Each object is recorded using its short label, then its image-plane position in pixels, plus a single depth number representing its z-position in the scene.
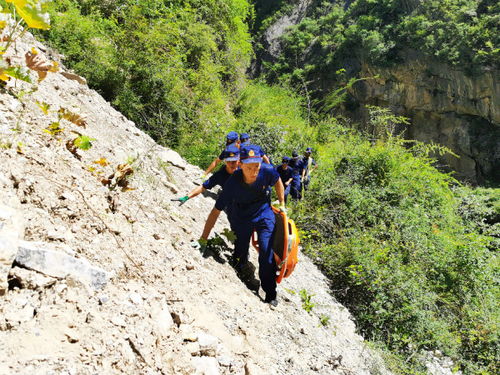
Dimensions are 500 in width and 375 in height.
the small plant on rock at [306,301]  3.88
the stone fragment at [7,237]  1.55
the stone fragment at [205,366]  1.93
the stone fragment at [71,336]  1.57
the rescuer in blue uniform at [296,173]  7.20
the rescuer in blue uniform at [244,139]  5.89
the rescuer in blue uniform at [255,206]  3.29
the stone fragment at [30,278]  1.63
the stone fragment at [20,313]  1.49
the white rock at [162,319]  1.99
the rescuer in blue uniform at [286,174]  6.79
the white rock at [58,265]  1.70
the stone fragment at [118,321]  1.81
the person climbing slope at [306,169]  7.37
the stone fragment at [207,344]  2.07
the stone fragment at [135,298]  2.03
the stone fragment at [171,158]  5.62
